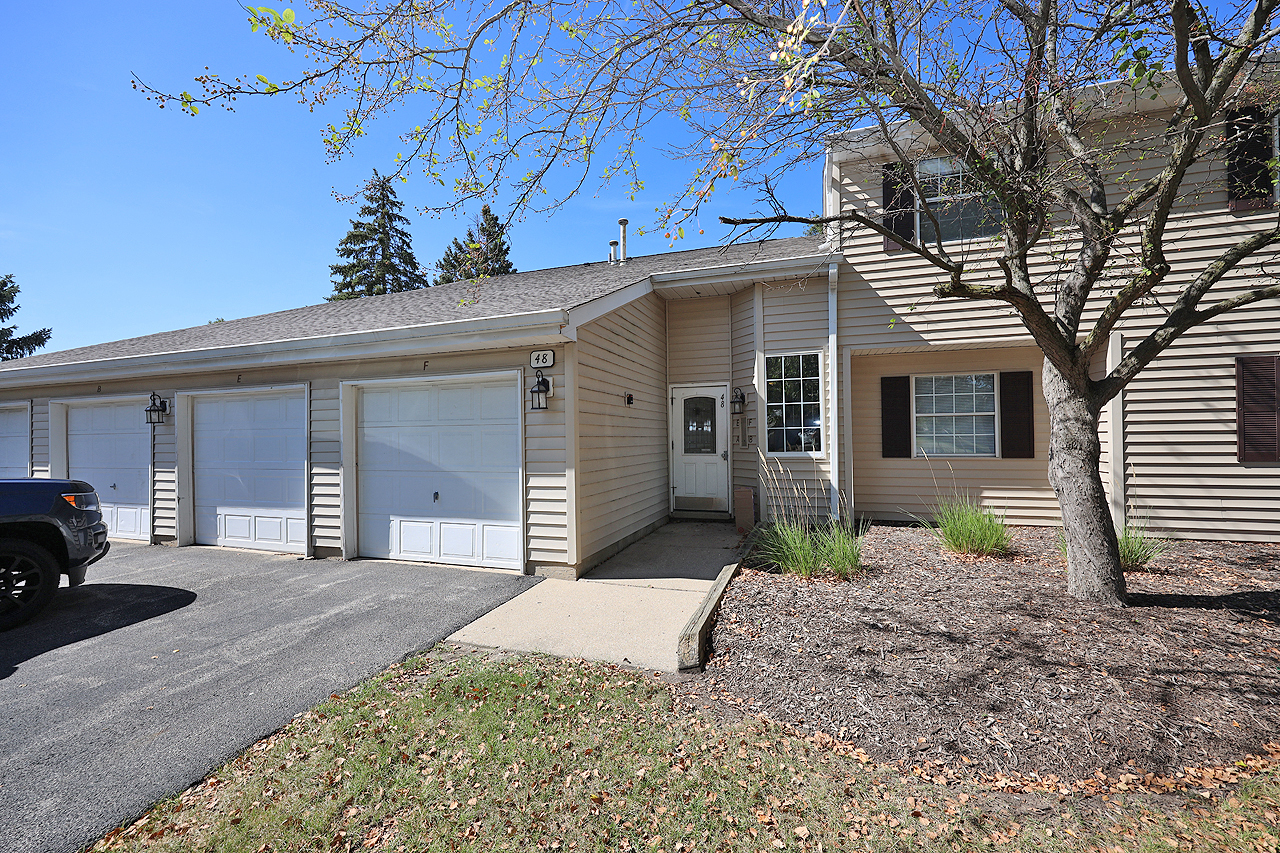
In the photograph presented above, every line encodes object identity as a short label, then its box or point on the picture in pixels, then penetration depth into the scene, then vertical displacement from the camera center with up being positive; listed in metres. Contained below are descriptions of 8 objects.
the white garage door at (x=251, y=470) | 6.66 -0.39
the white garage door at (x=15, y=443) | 8.23 +0.03
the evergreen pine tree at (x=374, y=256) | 24.42 +8.84
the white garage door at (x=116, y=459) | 7.50 -0.24
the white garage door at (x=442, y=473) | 5.80 -0.41
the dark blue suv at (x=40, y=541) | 4.30 -0.85
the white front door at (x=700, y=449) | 8.31 -0.24
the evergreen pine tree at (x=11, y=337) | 24.61 +5.37
